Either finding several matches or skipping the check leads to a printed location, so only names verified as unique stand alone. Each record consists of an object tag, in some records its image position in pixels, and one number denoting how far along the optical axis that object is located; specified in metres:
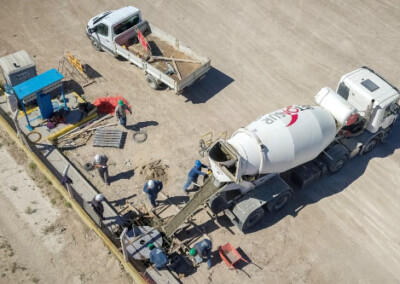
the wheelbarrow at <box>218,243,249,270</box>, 16.53
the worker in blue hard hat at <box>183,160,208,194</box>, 18.09
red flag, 23.55
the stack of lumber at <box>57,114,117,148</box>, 20.94
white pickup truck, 22.59
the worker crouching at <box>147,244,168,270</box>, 15.78
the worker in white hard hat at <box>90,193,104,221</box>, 16.86
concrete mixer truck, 16.62
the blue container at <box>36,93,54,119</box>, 20.55
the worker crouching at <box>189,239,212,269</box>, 16.45
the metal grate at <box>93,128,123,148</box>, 20.73
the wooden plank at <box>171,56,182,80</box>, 22.56
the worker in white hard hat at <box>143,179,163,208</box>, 17.39
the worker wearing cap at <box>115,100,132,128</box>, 20.67
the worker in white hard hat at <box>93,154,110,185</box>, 18.48
